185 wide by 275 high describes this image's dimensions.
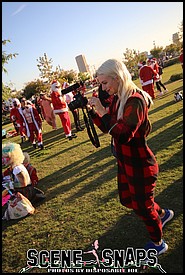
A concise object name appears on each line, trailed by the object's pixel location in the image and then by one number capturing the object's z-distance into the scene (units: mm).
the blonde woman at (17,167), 3924
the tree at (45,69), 25161
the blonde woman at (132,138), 1833
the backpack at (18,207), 3885
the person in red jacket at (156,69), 11422
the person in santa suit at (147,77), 9820
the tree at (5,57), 8266
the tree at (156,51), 50312
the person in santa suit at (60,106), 7945
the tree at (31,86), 37844
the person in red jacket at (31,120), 8188
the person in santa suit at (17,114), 9514
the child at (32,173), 4418
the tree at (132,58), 40750
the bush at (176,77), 15359
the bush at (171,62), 33631
